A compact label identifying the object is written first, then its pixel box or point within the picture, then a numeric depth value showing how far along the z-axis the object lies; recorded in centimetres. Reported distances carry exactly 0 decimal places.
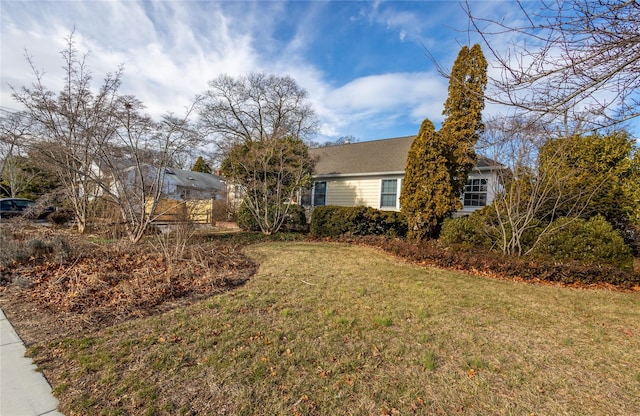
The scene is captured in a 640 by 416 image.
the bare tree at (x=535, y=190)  654
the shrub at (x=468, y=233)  736
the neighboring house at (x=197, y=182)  1144
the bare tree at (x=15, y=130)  757
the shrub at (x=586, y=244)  599
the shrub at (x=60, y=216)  1102
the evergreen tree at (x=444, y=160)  871
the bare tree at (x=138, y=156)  654
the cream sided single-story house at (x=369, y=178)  1138
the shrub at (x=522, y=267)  554
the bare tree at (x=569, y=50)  221
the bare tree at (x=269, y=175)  1042
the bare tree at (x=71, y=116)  670
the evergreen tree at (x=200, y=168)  3475
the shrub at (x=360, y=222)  1016
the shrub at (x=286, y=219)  1177
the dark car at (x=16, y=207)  880
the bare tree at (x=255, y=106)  2039
